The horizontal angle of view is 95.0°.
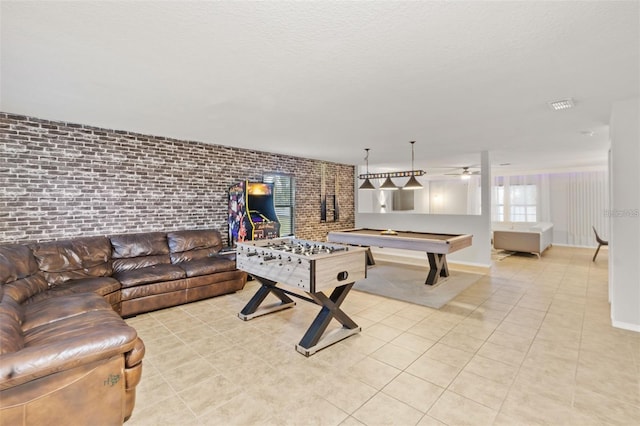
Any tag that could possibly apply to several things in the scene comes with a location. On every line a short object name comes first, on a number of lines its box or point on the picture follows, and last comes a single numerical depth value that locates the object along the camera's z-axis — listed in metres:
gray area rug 4.41
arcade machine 5.51
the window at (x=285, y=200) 6.84
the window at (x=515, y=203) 10.20
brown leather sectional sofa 1.51
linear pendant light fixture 5.23
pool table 4.67
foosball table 2.81
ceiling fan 8.96
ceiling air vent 3.22
